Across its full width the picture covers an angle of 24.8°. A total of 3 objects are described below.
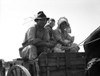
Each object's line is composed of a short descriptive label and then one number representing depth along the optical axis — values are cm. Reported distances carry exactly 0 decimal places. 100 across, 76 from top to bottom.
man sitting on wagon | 570
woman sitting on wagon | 638
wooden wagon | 538
